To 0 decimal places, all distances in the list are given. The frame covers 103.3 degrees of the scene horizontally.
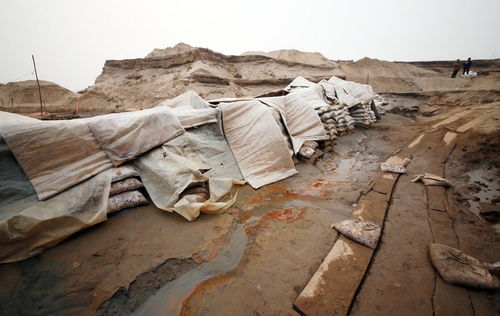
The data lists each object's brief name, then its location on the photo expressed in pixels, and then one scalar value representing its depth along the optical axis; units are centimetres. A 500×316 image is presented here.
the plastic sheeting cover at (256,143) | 350
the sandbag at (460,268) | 155
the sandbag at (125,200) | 251
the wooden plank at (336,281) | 148
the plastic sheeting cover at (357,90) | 789
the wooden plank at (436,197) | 256
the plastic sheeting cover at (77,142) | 220
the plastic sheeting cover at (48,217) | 189
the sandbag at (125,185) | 258
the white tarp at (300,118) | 453
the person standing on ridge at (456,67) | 1441
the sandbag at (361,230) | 203
